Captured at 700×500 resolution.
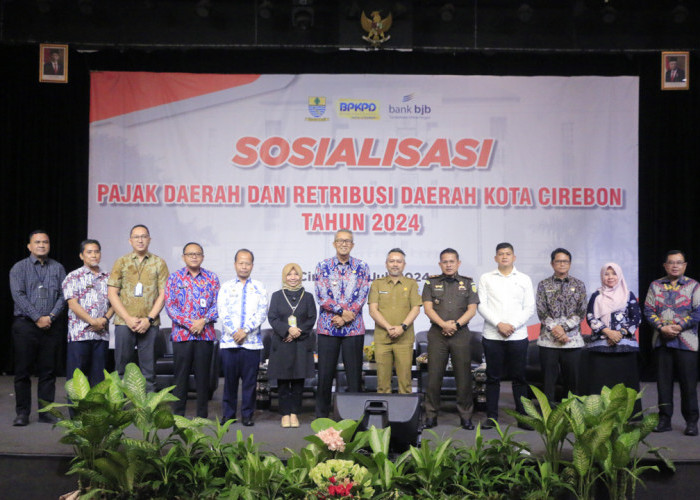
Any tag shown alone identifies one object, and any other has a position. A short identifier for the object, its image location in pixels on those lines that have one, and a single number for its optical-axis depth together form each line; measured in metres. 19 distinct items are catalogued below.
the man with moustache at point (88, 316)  4.77
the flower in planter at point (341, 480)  3.19
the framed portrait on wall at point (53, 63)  6.57
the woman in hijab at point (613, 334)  4.82
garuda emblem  6.35
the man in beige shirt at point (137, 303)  4.79
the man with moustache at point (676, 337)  4.62
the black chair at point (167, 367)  5.88
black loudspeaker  3.71
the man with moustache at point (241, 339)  4.84
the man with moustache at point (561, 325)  4.84
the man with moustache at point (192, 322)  4.80
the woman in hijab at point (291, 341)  4.89
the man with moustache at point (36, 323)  4.74
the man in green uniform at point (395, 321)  4.92
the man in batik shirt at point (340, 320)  4.92
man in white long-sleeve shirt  4.87
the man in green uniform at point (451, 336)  4.86
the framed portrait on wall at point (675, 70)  6.51
